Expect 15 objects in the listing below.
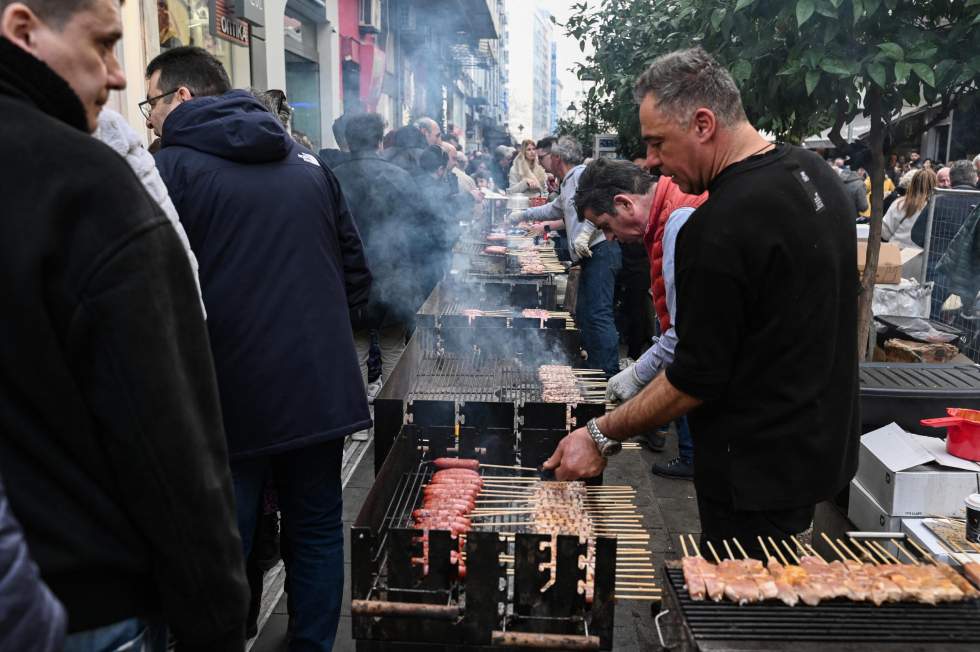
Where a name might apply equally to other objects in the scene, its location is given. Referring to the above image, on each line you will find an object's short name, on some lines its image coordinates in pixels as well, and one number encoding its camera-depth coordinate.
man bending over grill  3.86
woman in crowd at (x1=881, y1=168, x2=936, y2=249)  9.66
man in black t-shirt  2.56
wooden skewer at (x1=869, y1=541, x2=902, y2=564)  2.90
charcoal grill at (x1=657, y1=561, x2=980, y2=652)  2.26
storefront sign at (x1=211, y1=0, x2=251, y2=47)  8.15
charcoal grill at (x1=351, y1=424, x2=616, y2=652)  2.98
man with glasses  3.06
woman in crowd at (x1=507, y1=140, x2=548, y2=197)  17.59
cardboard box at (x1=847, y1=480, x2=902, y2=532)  3.96
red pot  4.02
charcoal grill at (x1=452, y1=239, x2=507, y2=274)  9.32
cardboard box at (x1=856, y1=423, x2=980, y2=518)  3.93
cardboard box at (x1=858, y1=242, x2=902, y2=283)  8.55
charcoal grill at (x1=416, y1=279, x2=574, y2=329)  7.41
